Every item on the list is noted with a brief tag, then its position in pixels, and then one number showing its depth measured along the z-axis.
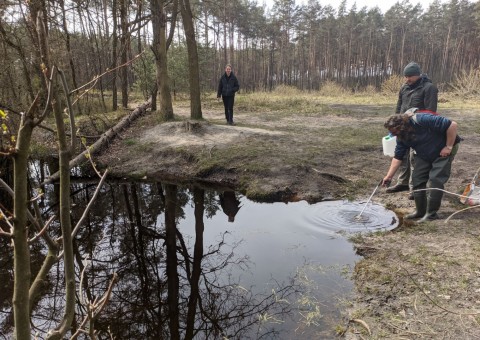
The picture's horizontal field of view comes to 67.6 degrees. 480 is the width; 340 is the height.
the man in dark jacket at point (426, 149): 4.80
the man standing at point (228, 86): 11.53
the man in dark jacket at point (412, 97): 5.77
